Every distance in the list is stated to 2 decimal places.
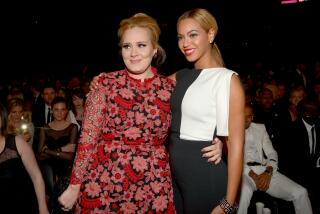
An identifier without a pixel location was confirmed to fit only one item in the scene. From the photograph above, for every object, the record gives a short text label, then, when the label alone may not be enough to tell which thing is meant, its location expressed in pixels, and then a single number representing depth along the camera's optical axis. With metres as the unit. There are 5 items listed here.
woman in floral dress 1.97
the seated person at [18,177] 2.63
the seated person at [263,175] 4.04
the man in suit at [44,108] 6.50
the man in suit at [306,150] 4.47
